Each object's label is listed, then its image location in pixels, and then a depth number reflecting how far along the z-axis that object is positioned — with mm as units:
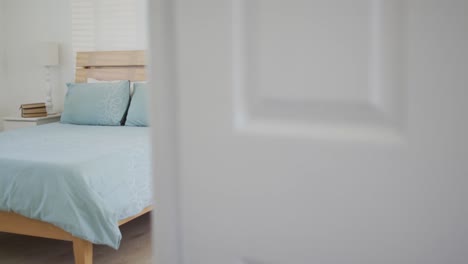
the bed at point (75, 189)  2232
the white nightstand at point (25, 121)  4164
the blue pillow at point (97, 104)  3723
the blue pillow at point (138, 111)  3635
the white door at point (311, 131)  490
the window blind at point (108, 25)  4238
